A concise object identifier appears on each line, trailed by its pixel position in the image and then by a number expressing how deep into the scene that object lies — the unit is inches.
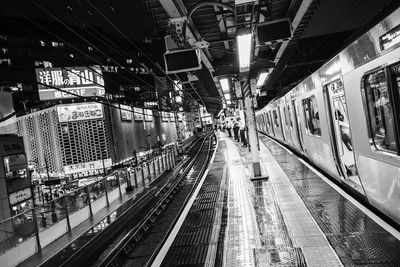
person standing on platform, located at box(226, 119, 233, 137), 1120.1
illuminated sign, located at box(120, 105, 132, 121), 1305.4
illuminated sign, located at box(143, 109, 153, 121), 1624.0
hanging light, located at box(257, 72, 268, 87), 512.5
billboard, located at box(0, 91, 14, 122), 518.6
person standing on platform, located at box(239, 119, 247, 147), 777.8
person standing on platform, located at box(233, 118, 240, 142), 917.3
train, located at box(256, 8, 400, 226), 144.6
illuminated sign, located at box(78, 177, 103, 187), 1081.6
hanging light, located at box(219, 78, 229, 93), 566.7
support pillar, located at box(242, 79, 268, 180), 366.6
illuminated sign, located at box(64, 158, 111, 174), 1104.8
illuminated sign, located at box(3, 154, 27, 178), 467.4
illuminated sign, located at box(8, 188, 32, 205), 473.5
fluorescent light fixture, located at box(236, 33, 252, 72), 260.2
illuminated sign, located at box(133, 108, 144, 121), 1448.3
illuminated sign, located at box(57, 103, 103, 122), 1072.8
